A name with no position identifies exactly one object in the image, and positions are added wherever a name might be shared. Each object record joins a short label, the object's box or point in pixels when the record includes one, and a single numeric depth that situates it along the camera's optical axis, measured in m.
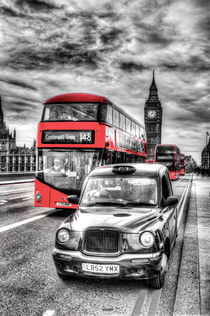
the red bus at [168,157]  33.47
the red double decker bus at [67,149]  9.30
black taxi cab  3.78
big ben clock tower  174.75
